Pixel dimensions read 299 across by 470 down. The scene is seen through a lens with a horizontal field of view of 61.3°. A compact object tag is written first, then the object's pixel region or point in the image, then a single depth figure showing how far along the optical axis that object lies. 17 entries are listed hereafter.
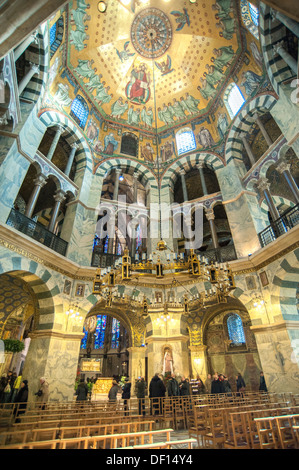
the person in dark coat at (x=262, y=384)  9.66
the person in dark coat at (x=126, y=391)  8.48
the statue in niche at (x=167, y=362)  10.84
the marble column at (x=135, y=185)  15.29
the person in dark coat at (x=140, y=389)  8.62
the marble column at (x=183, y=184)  15.02
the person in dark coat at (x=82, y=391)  8.61
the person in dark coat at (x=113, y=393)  8.69
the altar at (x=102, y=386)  16.55
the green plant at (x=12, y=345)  11.91
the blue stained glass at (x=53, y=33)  12.20
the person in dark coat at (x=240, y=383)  11.13
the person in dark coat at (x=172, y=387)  8.12
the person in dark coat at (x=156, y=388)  7.81
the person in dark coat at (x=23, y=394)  7.18
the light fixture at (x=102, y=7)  13.83
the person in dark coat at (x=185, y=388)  8.80
